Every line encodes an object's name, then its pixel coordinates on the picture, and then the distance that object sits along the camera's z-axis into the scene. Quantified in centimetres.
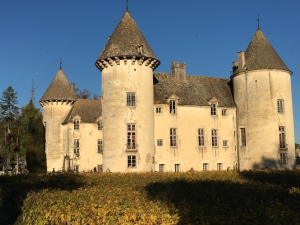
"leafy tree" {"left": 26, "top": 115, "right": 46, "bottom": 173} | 3312
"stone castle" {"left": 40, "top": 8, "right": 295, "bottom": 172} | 3156
